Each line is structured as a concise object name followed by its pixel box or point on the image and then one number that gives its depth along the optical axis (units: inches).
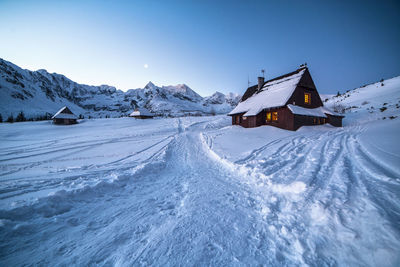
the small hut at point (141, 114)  1664.6
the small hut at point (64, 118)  1274.6
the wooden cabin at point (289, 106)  663.1
